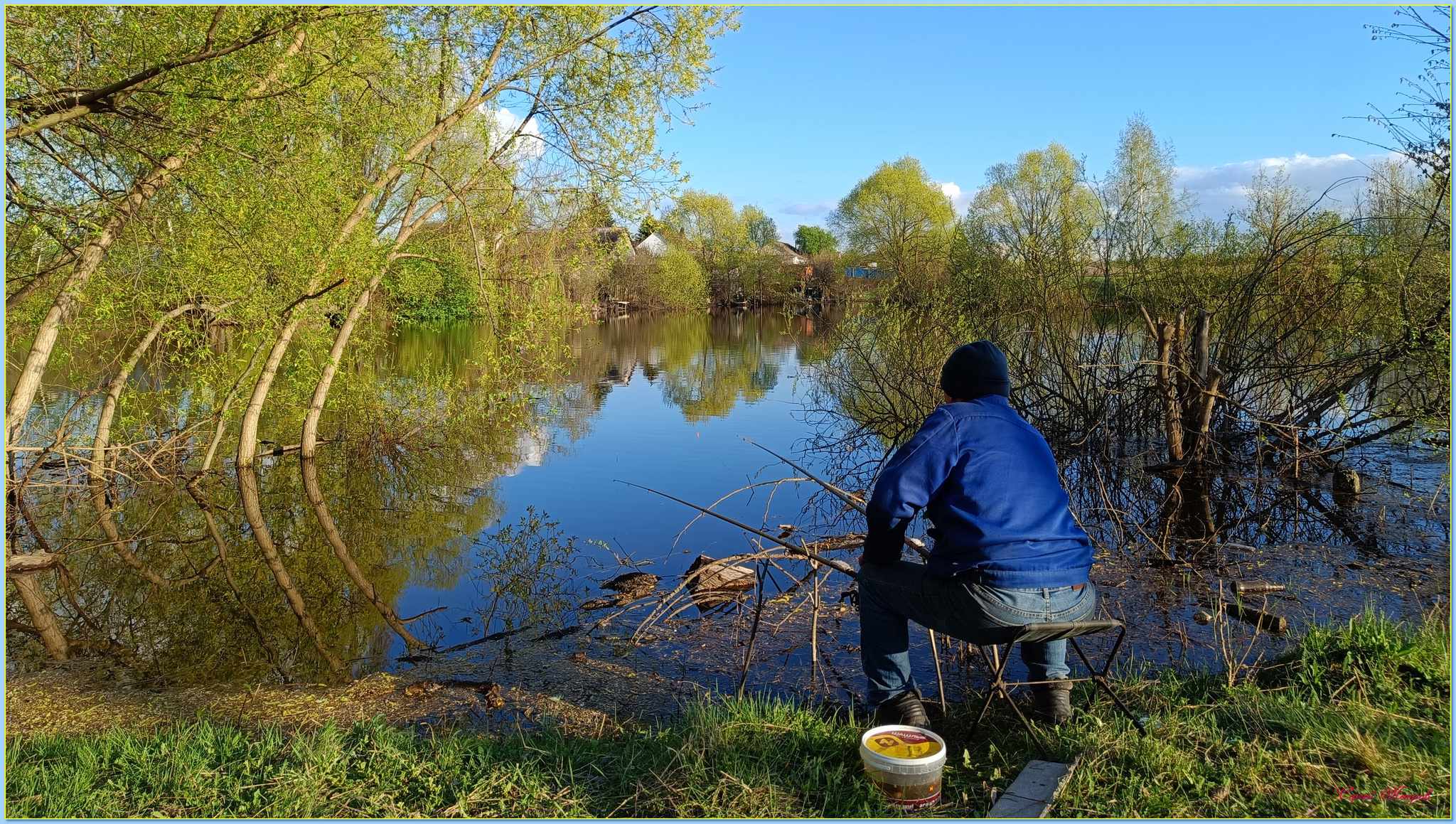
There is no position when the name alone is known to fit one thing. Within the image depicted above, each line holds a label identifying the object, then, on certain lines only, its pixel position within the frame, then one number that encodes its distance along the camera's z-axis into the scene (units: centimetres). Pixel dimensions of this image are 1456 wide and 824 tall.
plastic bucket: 301
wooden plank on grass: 292
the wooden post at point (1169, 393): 948
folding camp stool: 339
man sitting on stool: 348
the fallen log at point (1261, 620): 536
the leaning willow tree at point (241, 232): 609
